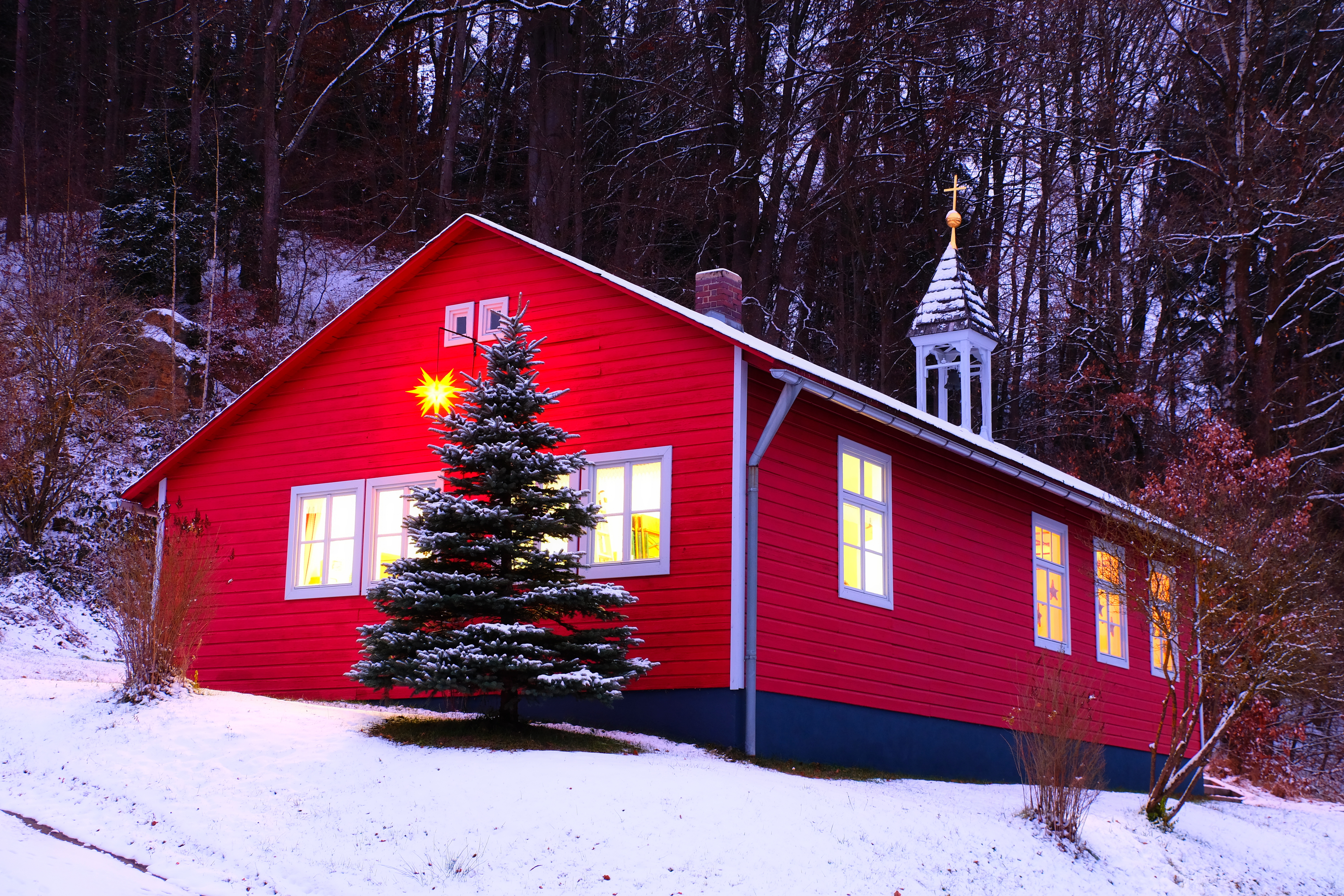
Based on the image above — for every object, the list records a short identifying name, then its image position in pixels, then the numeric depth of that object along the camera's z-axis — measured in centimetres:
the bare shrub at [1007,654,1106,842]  1210
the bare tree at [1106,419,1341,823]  1448
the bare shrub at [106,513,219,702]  1288
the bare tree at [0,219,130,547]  2283
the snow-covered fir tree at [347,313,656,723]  1217
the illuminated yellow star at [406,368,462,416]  1641
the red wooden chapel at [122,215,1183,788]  1400
